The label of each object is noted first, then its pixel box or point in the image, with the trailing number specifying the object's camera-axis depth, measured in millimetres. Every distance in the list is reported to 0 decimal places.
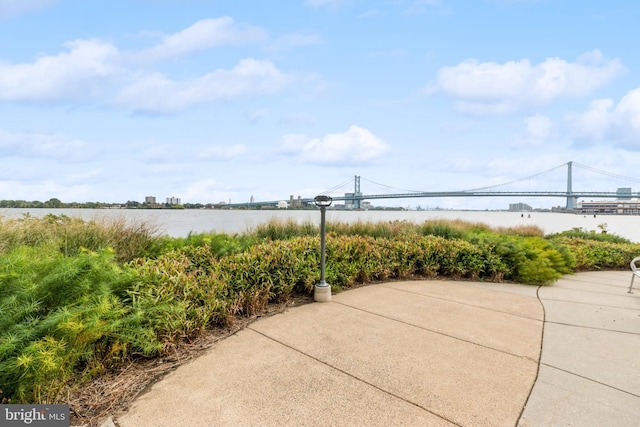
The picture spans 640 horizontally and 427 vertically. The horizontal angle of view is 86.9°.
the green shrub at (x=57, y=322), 1968
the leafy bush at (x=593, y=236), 12602
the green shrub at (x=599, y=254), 8750
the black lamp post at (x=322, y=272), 4570
